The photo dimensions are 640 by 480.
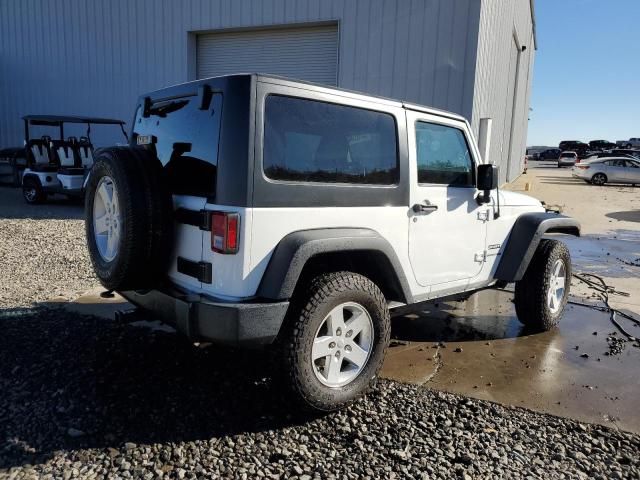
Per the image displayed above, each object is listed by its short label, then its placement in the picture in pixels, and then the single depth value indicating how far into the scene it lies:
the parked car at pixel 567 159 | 46.72
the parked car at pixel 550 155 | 67.06
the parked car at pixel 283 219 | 2.74
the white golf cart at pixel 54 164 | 11.92
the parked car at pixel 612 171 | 25.44
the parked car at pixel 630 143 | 53.28
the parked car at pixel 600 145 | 56.90
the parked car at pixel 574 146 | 55.78
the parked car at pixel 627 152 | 32.25
